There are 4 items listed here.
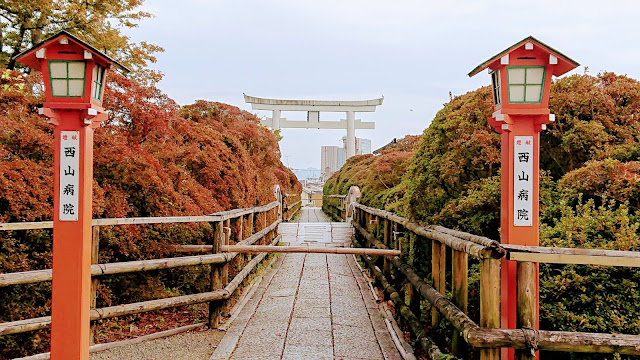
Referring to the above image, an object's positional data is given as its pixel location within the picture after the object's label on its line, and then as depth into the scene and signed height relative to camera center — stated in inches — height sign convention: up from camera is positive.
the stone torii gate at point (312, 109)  1080.8 +186.3
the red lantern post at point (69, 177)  120.0 +2.3
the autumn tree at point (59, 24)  307.3 +114.5
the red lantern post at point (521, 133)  105.0 +12.7
